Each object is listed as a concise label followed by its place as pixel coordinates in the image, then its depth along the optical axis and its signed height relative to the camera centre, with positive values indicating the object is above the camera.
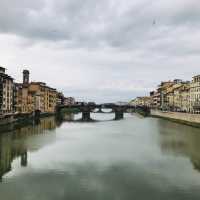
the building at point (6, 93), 51.89 +2.97
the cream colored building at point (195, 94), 67.73 +2.87
